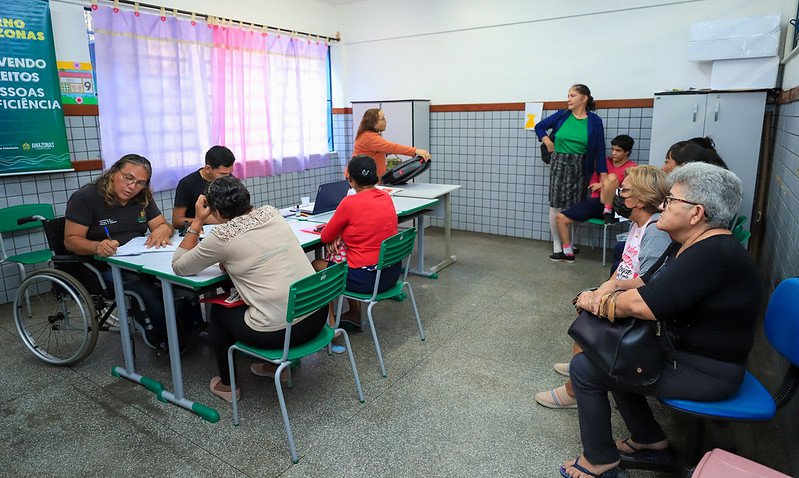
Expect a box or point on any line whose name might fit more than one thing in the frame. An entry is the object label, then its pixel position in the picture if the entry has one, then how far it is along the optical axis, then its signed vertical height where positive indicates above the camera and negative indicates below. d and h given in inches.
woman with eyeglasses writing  112.3 -20.0
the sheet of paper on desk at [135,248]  107.1 -24.8
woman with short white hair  65.0 -21.6
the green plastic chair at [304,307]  86.4 -30.4
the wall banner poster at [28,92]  145.6 +10.9
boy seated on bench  180.5 -25.3
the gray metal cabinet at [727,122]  156.7 +0.5
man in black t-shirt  131.0 -14.7
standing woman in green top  187.9 -9.2
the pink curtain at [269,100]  206.4 +11.9
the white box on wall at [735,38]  160.2 +26.6
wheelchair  107.5 -37.1
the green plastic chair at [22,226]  145.0 -26.9
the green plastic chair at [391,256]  113.8 -28.6
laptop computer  144.4 -19.4
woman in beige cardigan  88.2 -22.6
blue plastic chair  66.2 -35.7
